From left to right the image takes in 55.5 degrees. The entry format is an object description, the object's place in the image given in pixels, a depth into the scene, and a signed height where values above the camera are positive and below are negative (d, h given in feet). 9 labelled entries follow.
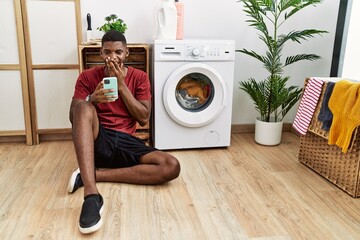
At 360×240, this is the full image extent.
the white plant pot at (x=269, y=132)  9.12 -2.57
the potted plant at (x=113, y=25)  8.23 +0.14
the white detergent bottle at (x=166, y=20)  8.28 +0.28
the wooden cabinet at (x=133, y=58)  8.30 -0.67
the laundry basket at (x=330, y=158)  6.29 -2.43
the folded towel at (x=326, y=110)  6.65 -1.44
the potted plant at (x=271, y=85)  8.40 -1.32
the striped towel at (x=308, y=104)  7.04 -1.42
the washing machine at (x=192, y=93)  8.03 -1.44
